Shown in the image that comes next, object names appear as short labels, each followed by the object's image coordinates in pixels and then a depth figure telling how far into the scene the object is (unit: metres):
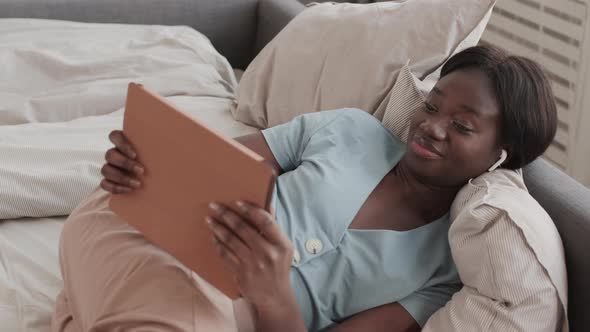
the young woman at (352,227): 1.09
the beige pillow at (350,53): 1.55
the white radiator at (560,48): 2.17
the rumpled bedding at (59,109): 1.37
